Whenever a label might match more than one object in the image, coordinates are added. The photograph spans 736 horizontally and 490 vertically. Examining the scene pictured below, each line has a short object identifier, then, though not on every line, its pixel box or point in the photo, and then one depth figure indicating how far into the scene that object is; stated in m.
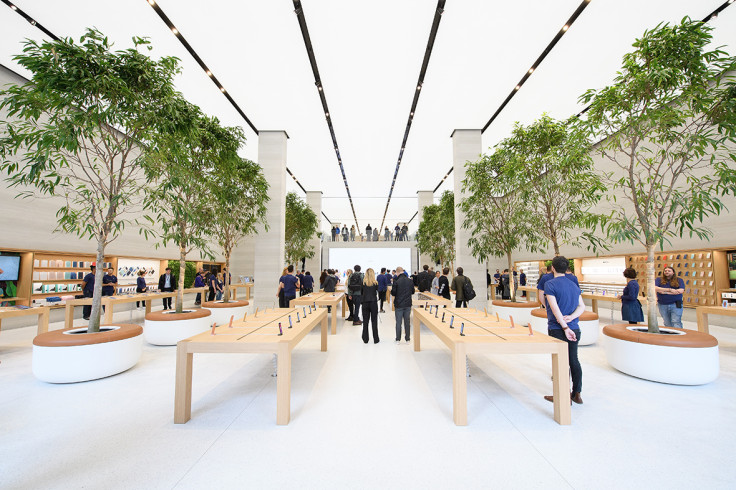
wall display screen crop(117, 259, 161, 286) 10.53
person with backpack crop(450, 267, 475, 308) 8.59
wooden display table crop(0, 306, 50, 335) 5.24
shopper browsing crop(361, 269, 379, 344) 6.40
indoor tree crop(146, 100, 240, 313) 4.57
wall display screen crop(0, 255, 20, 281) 6.99
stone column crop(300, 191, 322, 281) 20.44
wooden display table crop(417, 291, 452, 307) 6.59
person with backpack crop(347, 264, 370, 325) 8.62
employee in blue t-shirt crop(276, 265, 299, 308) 8.44
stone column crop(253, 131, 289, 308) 11.97
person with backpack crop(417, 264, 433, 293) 10.22
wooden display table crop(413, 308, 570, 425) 2.89
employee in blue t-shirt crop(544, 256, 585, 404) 3.30
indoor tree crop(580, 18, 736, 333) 3.84
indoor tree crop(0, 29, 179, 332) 3.78
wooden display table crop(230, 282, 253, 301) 14.21
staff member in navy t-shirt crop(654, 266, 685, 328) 5.64
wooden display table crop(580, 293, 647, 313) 7.47
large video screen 23.66
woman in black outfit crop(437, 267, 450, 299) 9.17
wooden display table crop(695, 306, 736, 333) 5.21
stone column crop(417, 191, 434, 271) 20.33
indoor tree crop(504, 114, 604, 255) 6.19
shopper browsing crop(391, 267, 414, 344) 6.32
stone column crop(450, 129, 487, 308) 11.37
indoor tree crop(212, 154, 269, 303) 7.49
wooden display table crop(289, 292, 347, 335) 7.09
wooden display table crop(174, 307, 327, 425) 2.88
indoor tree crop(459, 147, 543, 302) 7.52
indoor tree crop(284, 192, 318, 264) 15.17
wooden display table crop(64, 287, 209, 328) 6.93
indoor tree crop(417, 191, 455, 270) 13.35
